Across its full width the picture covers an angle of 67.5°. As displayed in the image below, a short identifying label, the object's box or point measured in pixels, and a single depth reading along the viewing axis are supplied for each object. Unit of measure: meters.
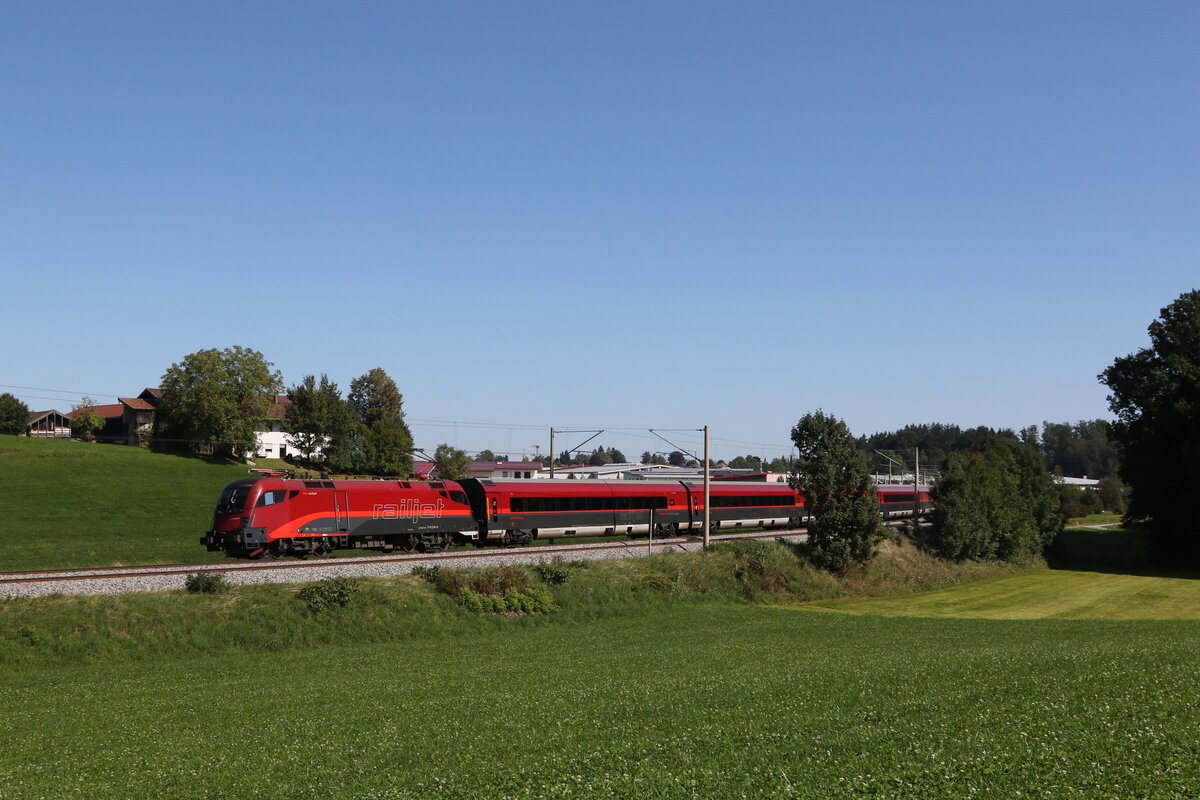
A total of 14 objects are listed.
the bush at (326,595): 33.80
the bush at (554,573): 41.98
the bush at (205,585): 33.16
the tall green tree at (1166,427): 68.44
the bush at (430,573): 38.72
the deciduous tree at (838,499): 54.84
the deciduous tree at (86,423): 135.75
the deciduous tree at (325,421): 115.06
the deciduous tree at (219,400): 109.31
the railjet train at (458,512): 41.84
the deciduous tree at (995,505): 66.06
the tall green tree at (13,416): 130.36
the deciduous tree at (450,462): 112.38
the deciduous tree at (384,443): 113.62
